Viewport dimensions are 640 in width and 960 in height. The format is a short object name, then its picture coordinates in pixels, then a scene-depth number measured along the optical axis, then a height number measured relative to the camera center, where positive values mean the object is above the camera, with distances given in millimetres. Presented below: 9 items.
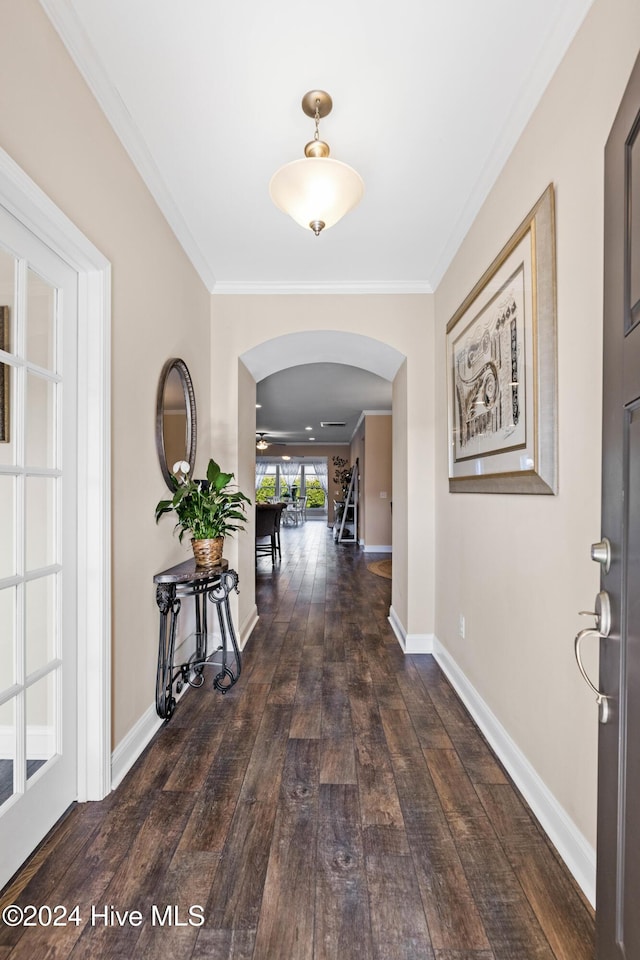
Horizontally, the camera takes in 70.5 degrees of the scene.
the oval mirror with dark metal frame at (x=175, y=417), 2344 +368
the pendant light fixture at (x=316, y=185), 1670 +1133
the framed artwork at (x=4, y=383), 1332 +295
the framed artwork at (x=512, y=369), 1573 +481
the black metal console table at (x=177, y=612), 2209 -705
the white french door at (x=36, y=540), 1357 -194
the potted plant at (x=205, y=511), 2422 -160
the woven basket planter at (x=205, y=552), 2467 -381
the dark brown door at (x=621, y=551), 820 -130
